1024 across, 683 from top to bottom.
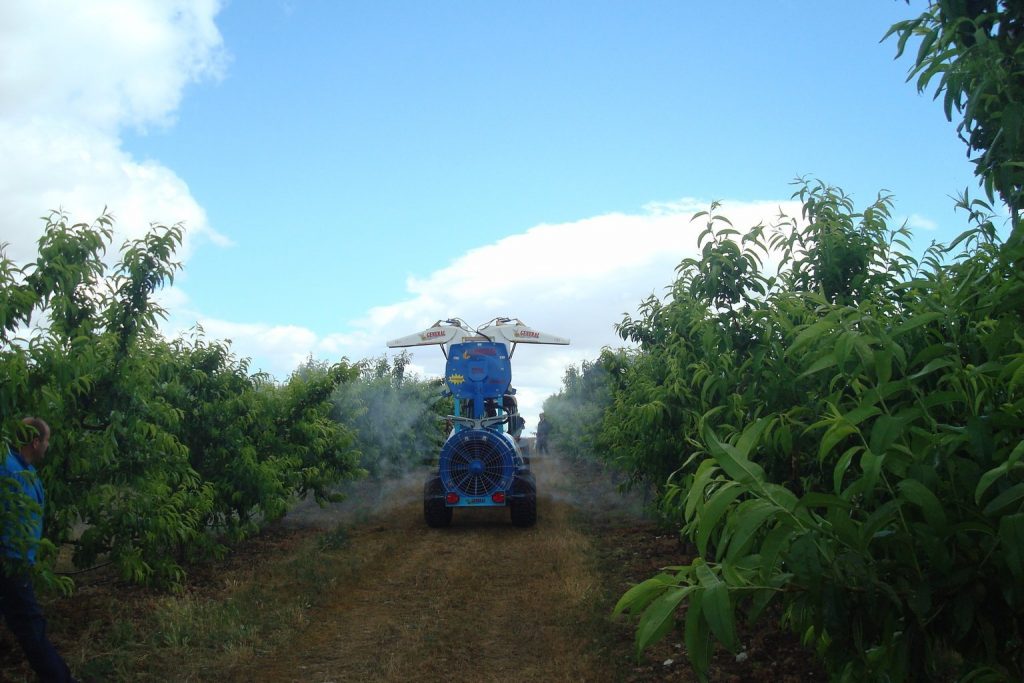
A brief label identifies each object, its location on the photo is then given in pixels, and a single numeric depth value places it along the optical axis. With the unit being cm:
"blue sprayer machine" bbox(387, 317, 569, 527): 1410
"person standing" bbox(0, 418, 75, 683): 470
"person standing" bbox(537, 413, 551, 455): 3969
